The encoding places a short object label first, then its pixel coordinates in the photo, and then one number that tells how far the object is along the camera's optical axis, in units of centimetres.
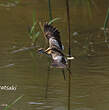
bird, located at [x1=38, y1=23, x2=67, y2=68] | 925
